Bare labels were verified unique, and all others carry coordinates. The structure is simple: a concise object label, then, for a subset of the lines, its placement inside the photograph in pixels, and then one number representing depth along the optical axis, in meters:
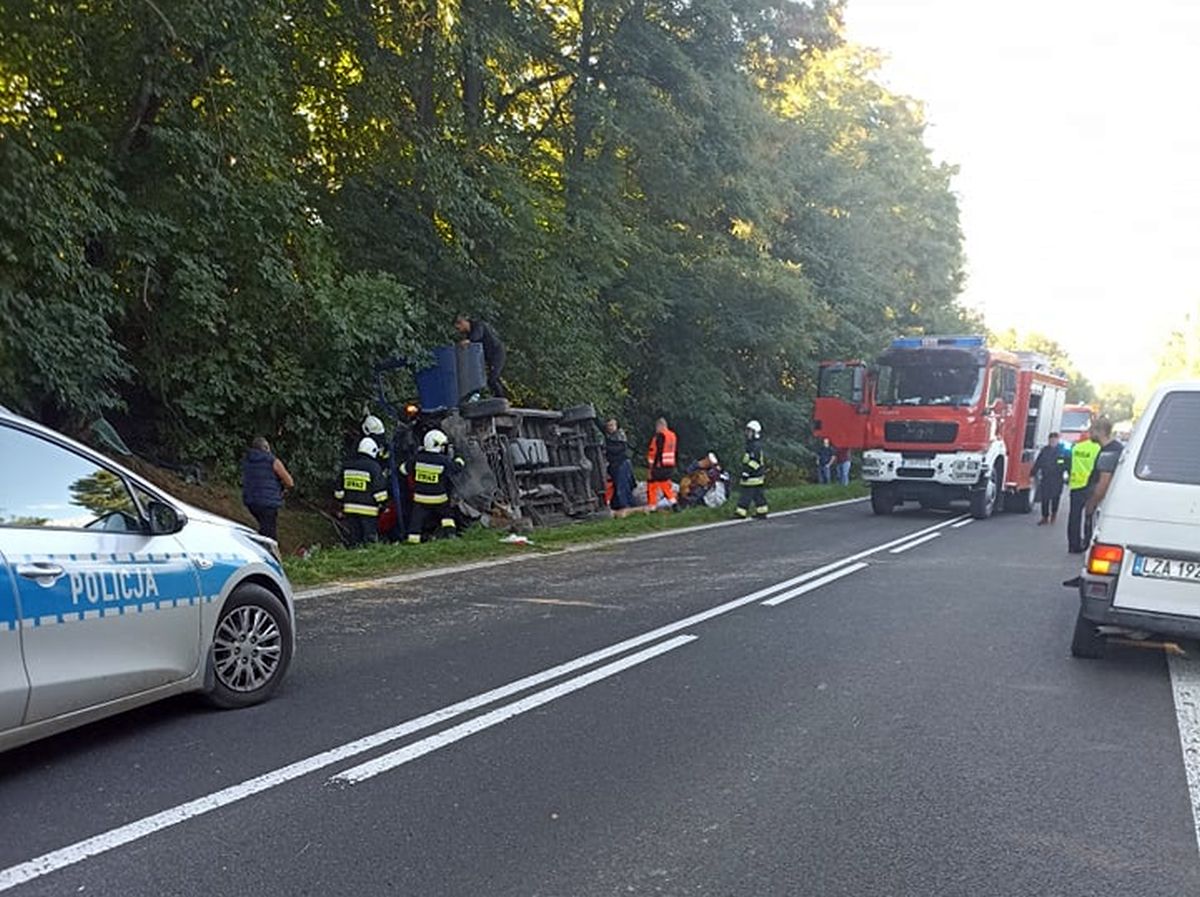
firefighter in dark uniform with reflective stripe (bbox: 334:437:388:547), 12.73
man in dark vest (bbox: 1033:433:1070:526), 17.66
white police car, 4.12
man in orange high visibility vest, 18.19
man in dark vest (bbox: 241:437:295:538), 11.94
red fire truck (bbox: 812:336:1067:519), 18.14
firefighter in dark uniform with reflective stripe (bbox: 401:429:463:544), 12.99
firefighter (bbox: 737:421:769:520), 16.80
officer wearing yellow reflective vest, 13.41
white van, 6.23
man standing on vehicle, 15.72
